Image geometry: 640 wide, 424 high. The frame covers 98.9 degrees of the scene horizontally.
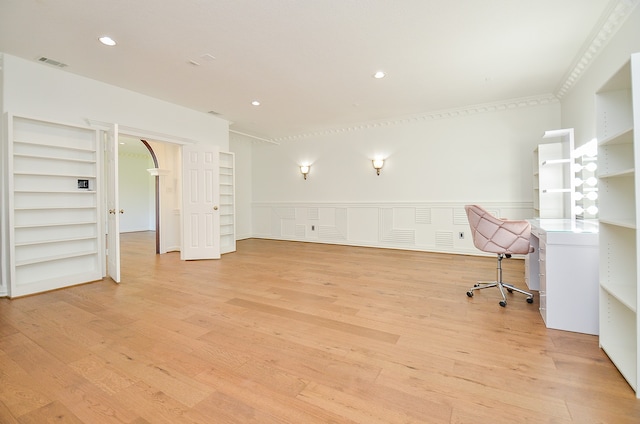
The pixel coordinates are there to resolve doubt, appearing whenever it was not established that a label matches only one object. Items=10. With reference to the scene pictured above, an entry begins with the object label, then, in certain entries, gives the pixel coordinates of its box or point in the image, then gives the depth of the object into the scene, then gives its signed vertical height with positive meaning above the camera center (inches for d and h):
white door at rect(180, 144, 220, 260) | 200.4 +7.5
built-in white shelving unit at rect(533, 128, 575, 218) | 153.6 +17.4
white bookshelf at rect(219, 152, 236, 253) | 232.8 +8.4
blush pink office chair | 109.6 -11.1
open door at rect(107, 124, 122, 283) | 141.3 +4.7
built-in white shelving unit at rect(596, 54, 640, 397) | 68.7 -1.9
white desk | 84.1 -22.3
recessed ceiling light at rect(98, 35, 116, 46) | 113.2 +73.2
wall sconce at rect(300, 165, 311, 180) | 276.4 +43.1
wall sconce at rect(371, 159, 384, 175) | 236.9 +40.5
